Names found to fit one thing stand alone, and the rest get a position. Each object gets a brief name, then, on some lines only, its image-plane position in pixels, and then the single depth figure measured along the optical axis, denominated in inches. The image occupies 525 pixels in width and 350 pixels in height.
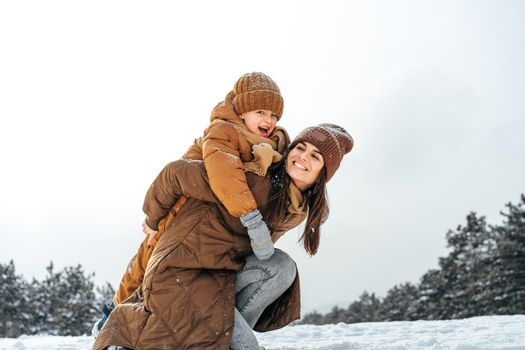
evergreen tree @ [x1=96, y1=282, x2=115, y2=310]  941.7
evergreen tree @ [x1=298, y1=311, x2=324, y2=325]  1201.6
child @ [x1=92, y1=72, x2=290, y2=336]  110.4
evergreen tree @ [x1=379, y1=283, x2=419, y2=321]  1073.5
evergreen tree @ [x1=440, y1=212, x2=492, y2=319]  893.2
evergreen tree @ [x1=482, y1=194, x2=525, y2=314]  813.6
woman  110.6
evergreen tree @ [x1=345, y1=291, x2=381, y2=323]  1146.7
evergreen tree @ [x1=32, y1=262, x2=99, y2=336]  927.7
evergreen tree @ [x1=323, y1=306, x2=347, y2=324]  1190.6
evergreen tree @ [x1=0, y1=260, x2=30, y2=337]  876.6
